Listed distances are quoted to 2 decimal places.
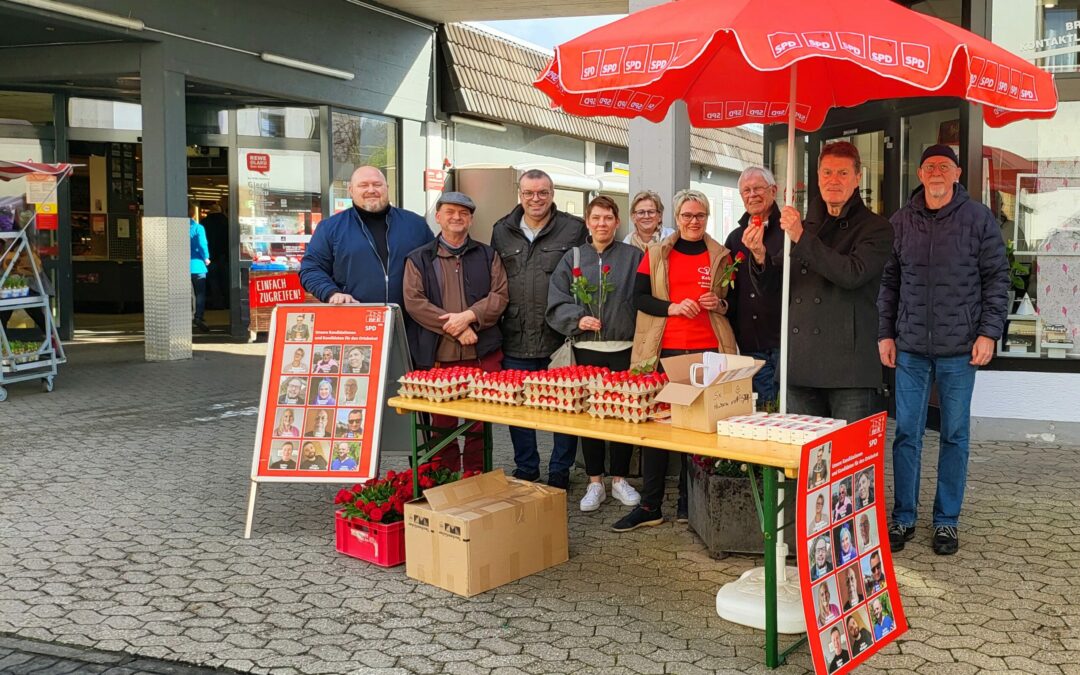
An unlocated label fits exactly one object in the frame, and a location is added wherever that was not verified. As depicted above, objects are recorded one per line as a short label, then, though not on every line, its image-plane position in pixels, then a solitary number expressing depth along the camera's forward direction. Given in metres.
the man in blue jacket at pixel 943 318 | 4.82
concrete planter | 4.82
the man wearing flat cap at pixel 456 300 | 5.42
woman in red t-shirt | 5.12
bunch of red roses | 4.83
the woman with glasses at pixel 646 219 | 5.89
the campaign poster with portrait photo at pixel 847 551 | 3.36
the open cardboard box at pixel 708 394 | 3.86
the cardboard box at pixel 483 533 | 4.35
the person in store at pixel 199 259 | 14.06
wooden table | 3.54
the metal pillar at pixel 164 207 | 11.54
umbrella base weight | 3.89
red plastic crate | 4.74
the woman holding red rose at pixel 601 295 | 5.46
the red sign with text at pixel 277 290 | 6.94
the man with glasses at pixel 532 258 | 5.69
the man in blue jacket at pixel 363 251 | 5.66
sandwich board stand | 5.16
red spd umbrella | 3.40
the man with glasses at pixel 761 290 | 5.22
